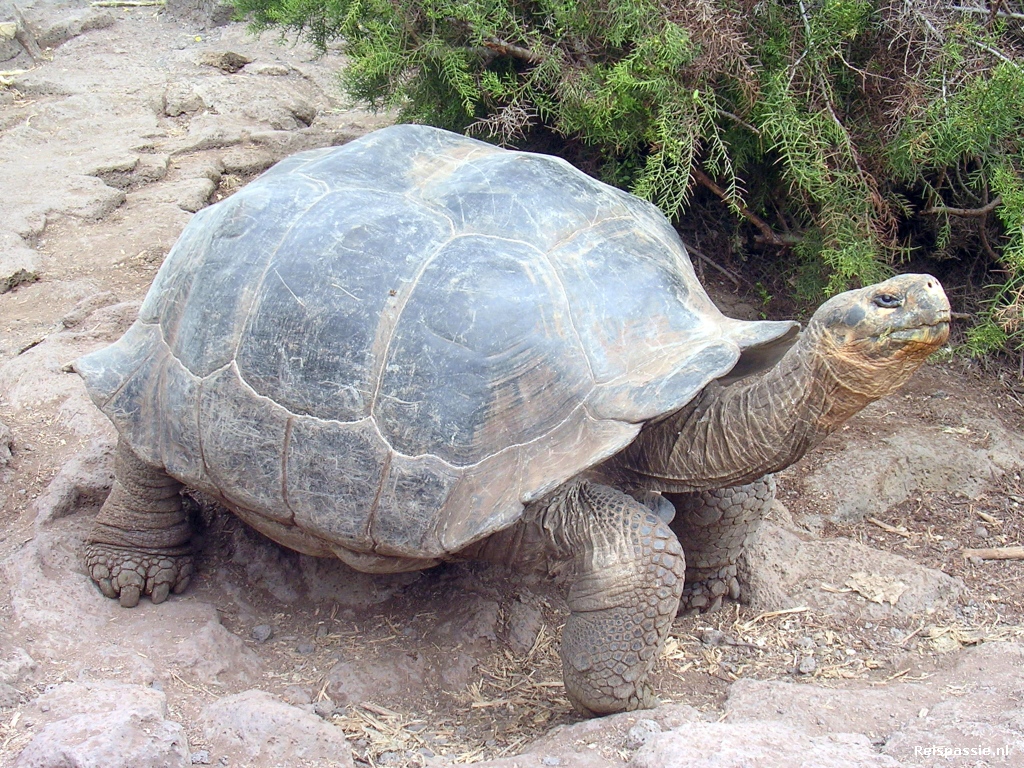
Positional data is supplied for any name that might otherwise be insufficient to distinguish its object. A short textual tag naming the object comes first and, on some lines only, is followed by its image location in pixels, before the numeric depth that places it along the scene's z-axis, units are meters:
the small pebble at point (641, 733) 2.55
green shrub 4.07
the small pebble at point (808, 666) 3.19
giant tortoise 2.77
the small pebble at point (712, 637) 3.44
